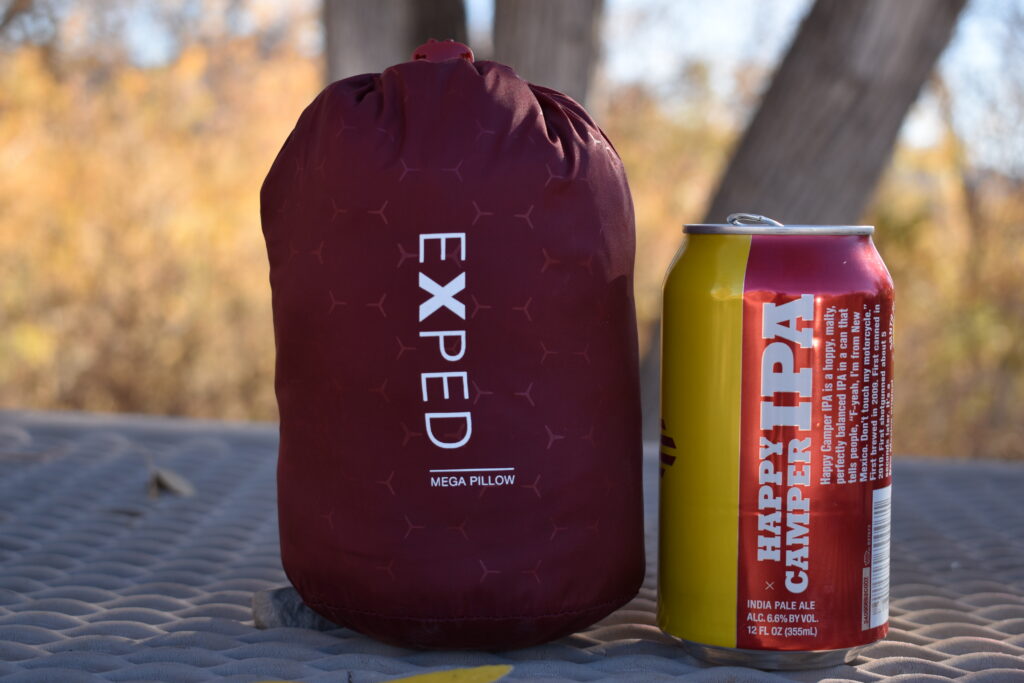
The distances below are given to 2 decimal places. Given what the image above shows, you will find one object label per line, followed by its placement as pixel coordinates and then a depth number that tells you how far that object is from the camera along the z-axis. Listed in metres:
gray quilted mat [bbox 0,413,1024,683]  0.62
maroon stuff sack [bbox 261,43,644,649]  0.62
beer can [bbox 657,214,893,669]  0.62
